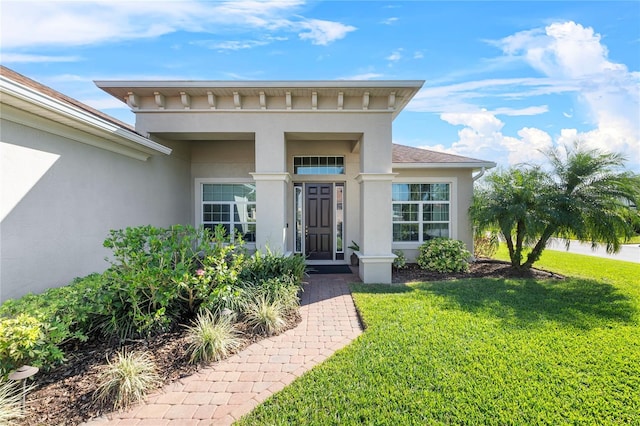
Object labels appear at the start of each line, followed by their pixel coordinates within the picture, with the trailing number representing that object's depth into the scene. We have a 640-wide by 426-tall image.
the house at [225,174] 3.68
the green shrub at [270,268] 5.27
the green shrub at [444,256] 7.99
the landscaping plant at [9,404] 2.17
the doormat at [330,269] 7.90
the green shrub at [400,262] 8.38
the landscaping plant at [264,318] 4.07
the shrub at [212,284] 3.86
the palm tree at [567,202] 6.57
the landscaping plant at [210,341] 3.30
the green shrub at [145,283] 3.47
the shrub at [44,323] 2.39
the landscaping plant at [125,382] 2.53
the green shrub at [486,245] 8.02
